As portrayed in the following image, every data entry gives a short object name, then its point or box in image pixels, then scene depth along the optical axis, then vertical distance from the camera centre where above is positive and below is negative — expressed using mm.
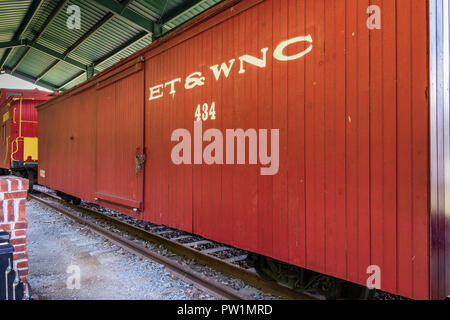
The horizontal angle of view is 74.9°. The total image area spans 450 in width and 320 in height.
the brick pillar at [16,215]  2598 -506
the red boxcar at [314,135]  1867 +197
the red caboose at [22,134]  10461 +911
